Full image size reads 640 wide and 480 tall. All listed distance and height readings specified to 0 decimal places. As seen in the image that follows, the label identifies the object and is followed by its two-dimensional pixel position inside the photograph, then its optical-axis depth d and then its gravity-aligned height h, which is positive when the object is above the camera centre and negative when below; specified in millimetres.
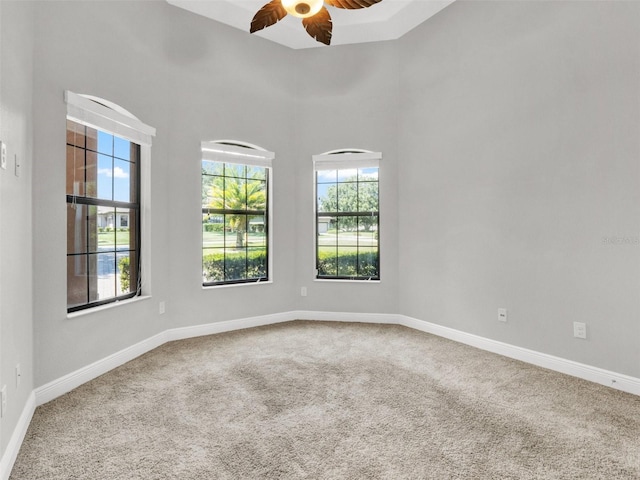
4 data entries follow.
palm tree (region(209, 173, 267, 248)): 4262 +549
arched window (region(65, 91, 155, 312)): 2879 +402
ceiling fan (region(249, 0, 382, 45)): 2350 +1636
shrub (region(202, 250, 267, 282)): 4203 -251
